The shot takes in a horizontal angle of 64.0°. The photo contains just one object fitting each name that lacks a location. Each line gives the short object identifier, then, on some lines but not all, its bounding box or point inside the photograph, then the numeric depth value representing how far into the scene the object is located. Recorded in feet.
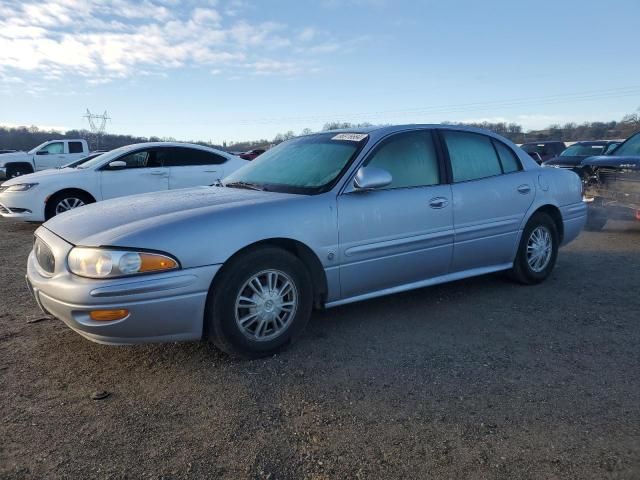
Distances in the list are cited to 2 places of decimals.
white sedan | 27.14
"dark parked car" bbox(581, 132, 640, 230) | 24.31
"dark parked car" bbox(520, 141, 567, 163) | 61.39
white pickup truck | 63.62
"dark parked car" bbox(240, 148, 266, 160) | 71.77
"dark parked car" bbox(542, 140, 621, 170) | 43.68
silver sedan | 9.65
